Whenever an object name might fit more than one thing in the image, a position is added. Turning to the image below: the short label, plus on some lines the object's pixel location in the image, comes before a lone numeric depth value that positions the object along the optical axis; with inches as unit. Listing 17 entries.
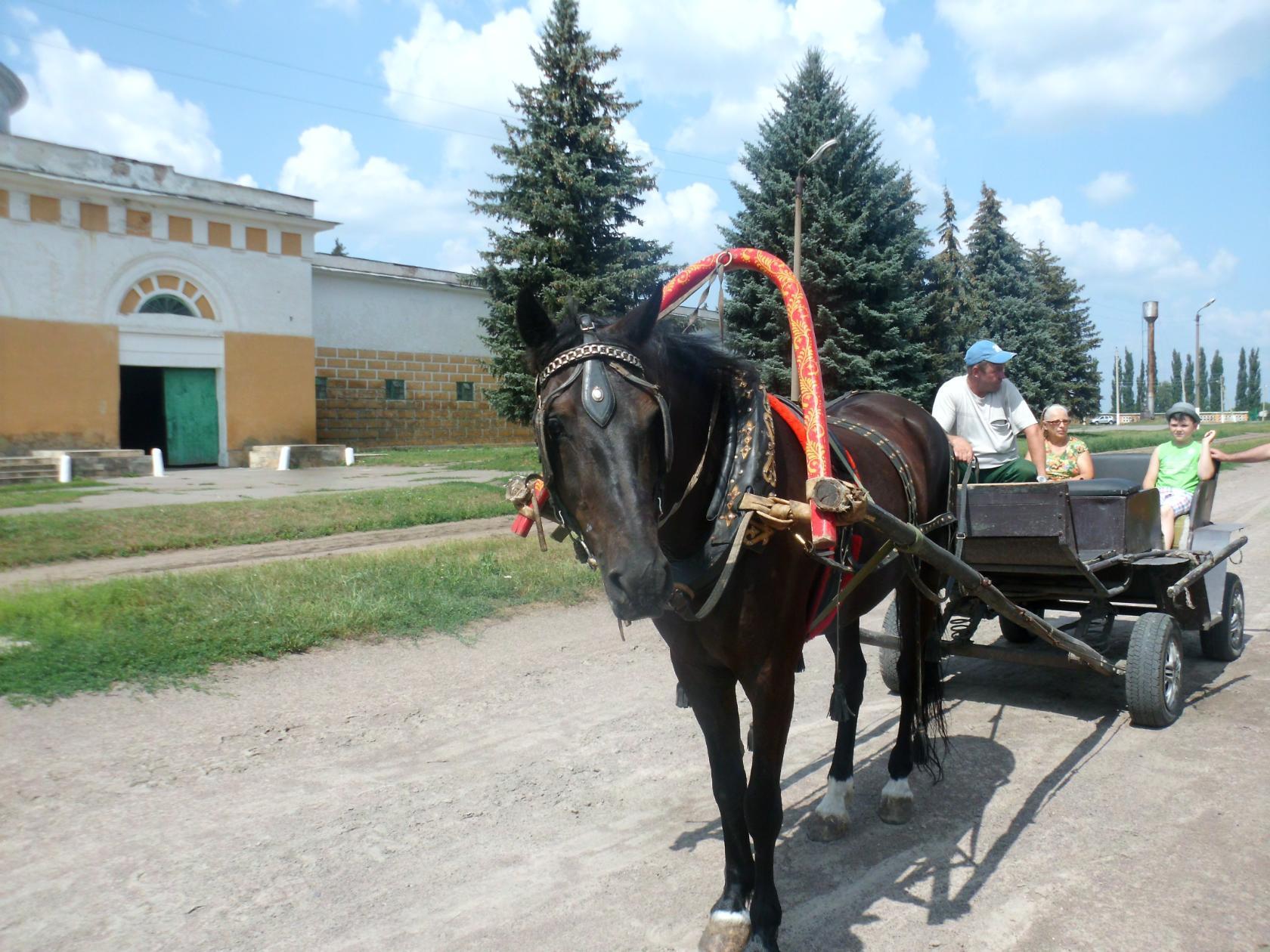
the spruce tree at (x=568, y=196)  750.5
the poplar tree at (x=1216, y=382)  4082.2
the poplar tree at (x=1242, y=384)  4050.2
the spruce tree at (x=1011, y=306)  1306.6
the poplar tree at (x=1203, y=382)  3839.1
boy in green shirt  238.5
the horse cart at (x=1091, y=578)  187.8
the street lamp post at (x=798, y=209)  618.9
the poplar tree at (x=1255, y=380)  3944.9
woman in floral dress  260.8
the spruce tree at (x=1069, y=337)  1376.7
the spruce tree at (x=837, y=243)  793.6
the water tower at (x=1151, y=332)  1952.5
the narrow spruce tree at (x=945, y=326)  966.4
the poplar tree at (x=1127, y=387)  3956.7
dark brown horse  93.1
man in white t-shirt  218.4
